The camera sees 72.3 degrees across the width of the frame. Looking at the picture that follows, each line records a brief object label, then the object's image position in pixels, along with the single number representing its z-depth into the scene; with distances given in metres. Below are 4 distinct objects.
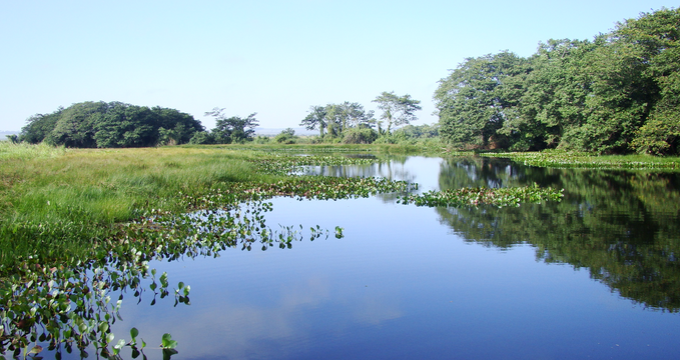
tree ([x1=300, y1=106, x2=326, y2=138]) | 78.56
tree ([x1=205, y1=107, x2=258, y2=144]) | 64.81
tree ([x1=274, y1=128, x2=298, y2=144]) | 65.25
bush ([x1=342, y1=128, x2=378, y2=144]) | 68.12
